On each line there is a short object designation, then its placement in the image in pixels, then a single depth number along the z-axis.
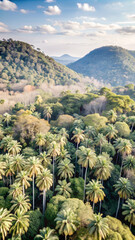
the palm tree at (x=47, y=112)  71.06
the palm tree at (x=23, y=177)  34.23
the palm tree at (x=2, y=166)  36.47
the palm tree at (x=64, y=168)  39.97
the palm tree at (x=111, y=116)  59.32
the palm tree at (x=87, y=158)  37.62
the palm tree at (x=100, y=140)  47.53
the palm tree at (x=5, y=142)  48.16
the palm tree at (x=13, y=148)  43.41
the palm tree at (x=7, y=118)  64.17
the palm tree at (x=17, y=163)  38.00
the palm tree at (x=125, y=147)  42.25
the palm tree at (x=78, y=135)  48.78
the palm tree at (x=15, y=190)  33.59
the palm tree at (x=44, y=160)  41.17
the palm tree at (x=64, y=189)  37.16
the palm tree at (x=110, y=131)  49.69
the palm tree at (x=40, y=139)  46.10
